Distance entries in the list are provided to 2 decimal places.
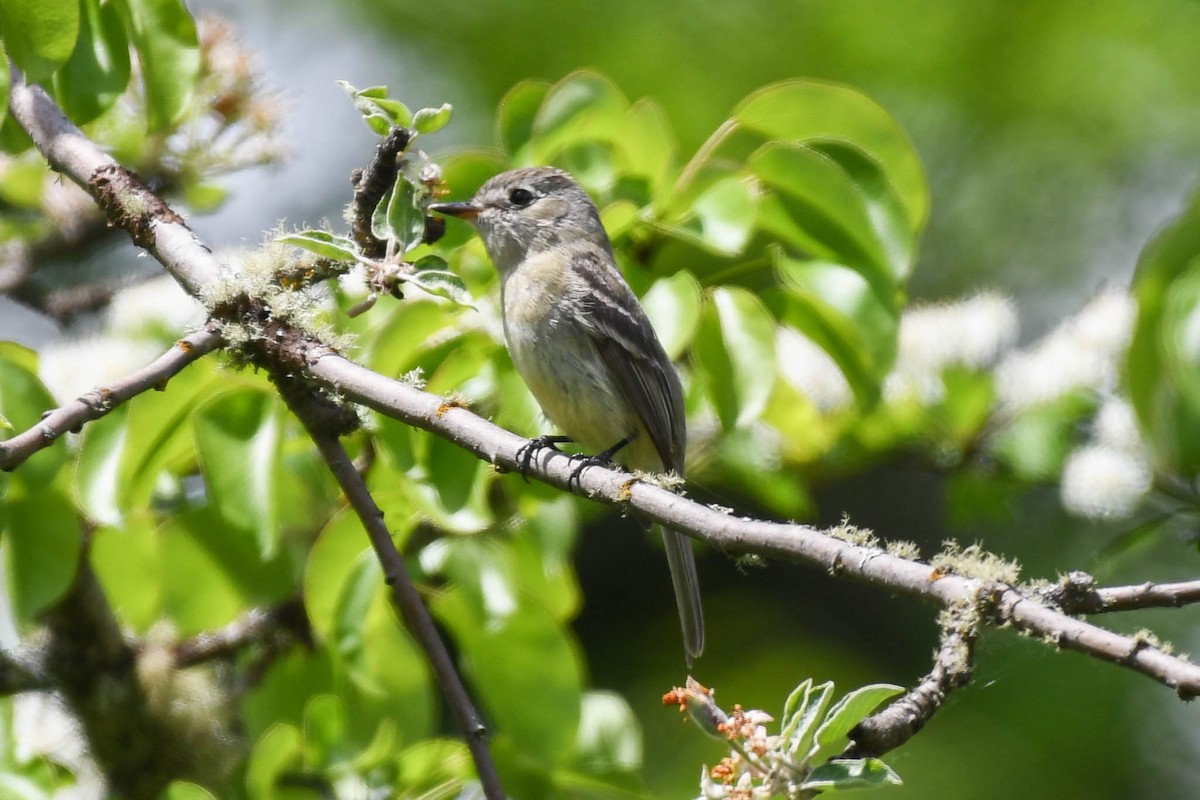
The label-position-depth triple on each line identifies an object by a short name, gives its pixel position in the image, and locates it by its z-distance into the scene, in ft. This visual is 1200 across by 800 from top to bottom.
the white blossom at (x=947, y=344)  24.85
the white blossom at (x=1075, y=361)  24.22
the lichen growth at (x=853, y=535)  9.68
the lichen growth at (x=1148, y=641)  8.05
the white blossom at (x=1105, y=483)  21.91
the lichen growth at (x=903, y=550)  9.79
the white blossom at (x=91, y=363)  20.43
